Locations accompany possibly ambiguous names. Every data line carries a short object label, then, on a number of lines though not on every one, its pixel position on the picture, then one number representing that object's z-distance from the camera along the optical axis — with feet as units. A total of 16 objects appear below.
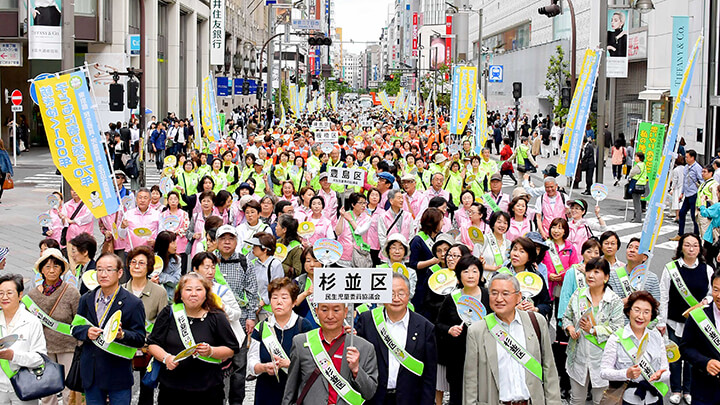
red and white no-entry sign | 104.26
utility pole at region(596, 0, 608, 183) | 85.05
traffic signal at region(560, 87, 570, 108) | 101.60
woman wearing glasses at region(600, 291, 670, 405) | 20.56
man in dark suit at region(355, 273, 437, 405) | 19.36
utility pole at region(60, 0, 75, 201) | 53.98
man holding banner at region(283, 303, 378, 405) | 17.72
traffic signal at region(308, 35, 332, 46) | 144.15
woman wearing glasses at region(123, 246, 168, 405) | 23.53
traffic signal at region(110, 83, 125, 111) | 73.67
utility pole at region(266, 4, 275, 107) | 163.43
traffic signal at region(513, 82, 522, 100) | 128.67
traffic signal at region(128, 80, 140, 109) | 76.54
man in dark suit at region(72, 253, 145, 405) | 21.11
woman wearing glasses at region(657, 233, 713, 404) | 26.09
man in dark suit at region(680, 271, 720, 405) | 20.72
